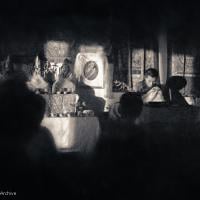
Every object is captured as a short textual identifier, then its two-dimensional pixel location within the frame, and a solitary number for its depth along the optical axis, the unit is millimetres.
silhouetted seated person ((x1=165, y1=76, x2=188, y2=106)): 5926
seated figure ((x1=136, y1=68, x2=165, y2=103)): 5758
